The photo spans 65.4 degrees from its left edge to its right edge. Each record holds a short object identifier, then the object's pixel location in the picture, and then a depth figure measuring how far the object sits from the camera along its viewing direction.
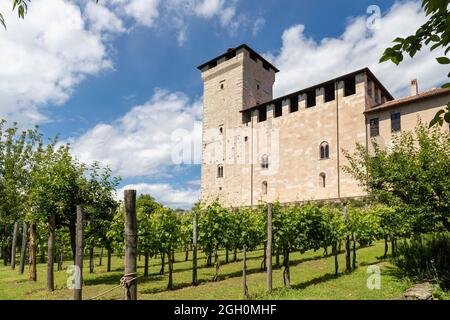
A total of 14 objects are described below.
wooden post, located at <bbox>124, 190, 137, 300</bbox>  5.43
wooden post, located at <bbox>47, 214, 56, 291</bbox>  11.94
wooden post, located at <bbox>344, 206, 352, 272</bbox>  13.60
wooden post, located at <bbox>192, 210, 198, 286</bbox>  12.50
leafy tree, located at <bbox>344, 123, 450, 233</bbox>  10.08
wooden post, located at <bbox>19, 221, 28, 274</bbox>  17.72
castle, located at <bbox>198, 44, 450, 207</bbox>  32.03
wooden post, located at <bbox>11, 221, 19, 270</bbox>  19.59
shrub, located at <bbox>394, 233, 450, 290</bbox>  10.12
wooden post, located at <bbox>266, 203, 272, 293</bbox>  9.77
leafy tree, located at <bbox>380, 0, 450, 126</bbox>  2.69
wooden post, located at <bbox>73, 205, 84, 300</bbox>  6.59
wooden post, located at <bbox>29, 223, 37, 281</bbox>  14.45
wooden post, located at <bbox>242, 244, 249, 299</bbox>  9.44
